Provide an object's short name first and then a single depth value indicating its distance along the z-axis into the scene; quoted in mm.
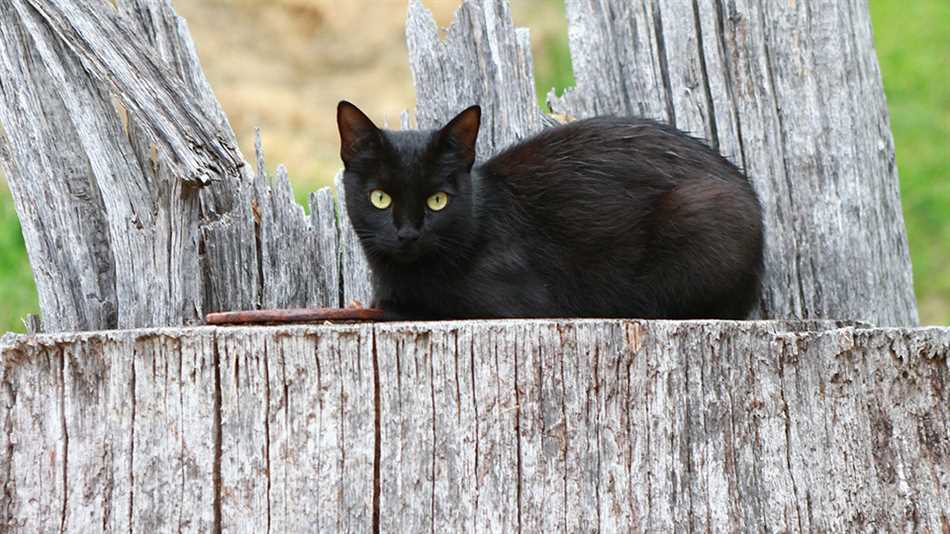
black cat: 6359
